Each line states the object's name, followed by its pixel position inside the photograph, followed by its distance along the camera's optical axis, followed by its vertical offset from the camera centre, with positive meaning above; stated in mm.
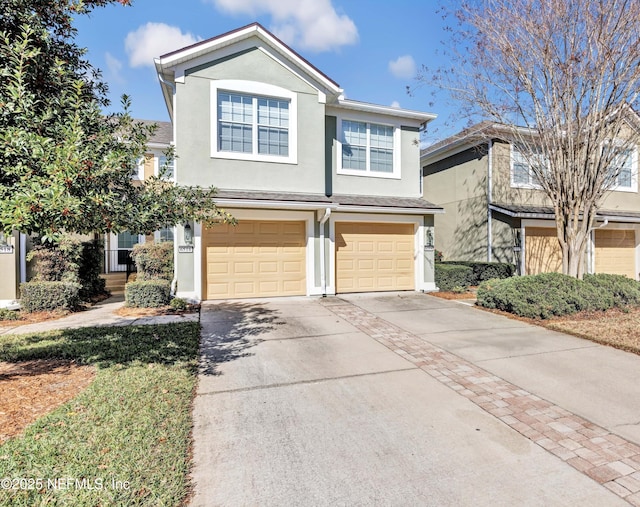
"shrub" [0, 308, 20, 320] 8195 -1526
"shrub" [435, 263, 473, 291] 12562 -933
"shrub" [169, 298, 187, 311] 9094 -1400
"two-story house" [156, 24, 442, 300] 9906 +2245
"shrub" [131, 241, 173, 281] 10672 -358
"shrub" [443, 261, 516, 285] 13297 -718
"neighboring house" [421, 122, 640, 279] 13914 +1503
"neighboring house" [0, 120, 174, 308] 9133 -72
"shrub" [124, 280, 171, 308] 9312 -1192
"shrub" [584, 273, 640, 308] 9277 -972
